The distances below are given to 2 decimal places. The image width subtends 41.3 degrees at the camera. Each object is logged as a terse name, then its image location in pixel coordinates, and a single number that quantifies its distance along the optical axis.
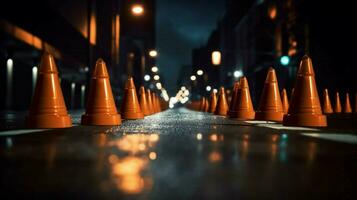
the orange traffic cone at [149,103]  19.66
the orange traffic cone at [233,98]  14.75
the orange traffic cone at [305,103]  8.55
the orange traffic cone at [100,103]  8.55
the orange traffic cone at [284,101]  15.32
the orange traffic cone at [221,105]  18.25
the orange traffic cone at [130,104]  12.36
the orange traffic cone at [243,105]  12.53
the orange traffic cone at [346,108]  22.59
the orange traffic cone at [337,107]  22.45
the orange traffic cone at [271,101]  10.75
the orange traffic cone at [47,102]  7.43
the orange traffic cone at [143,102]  16.59
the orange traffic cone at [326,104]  21.08
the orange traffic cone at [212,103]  23.86
